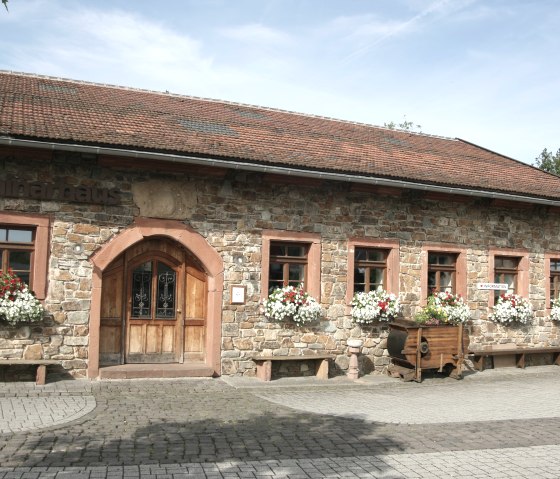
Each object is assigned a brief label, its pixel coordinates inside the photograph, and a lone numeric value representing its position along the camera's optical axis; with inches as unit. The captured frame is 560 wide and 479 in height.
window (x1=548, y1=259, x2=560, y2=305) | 548.4
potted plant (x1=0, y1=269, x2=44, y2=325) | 355.6
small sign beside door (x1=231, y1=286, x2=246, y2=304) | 413.3
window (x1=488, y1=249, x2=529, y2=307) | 516.4
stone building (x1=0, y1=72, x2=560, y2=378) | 374.6
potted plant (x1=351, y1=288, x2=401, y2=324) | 440.8
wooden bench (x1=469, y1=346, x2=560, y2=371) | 486.1
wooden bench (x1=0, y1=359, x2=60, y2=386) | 353.1
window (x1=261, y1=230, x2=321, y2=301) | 432.1
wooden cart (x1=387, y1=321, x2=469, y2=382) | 429.7
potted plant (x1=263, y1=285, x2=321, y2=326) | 416.8
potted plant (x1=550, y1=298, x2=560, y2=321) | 530.3
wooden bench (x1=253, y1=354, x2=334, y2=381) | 406.6
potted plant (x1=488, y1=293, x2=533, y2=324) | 501.7
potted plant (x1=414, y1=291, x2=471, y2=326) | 457.7
